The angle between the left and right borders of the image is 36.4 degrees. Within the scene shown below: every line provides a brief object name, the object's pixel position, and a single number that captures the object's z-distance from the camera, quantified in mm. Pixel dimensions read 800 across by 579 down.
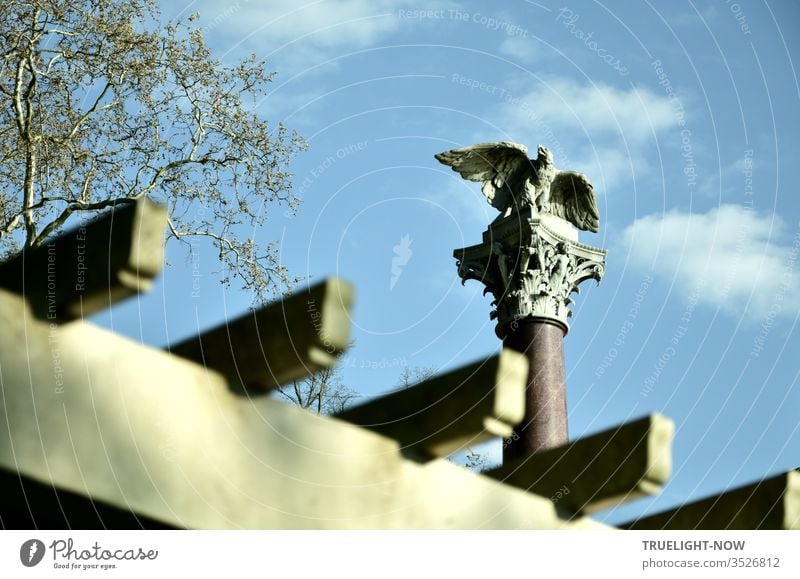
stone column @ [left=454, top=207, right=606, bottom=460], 15141
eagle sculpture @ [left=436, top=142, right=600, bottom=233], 16125
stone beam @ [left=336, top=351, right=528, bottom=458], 5895
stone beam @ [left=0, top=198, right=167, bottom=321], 4852
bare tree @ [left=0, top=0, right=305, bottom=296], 16719
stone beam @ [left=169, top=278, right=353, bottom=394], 5191
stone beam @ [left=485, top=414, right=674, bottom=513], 6645
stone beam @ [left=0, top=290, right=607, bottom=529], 5164
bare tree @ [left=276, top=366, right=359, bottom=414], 21719
